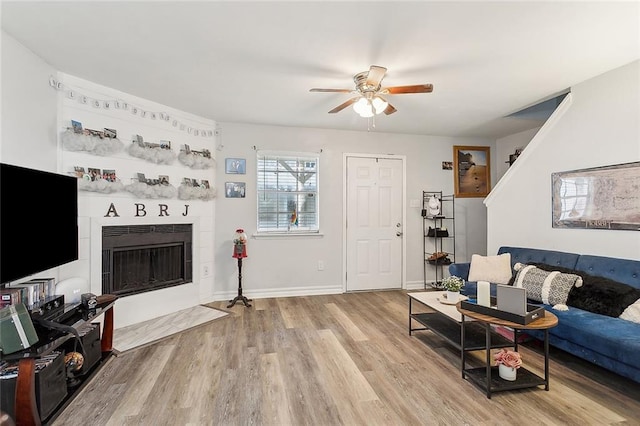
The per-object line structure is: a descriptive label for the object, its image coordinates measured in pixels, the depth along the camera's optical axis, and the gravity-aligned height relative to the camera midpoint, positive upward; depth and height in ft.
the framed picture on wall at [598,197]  8.99 +0.49
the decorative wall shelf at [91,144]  9.50 +2.24
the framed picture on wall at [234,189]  14.60 +1.10
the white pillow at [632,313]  7.66 -2.54
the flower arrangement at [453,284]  9.52 -2.25
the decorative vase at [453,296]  9.51 -2.61
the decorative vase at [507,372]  7.16 -3.77
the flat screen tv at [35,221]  6.07 -0.21
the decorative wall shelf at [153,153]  11.32 +2.25
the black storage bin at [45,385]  5.63 -3.38
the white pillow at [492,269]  11.59 -2.18
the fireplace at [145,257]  10.86 -1.77
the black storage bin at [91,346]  7.75 -3.54
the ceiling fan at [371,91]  8.47 +3.45
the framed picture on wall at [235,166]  14.60 +2.22
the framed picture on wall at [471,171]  17.49 +2.40
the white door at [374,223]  16.07 -0.57
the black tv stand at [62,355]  5.49 -3.16
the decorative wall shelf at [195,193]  12.85 +0.84
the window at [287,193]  15.16 +0.98
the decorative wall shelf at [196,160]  12.90 +2.27
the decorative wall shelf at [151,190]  11.36 +0.85
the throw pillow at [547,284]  9.07 -2.21
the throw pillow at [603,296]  8.05 -2.28
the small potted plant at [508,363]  7.06 -3.48
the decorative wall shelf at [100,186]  9.97 +0.89
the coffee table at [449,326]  8.13 -3.45
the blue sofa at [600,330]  6.81 -2.83
